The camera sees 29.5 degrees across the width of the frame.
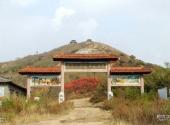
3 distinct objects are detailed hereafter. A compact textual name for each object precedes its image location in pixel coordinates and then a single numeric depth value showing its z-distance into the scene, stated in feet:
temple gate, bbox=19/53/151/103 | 80.78
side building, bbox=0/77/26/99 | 98.47
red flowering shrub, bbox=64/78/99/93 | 115.20
